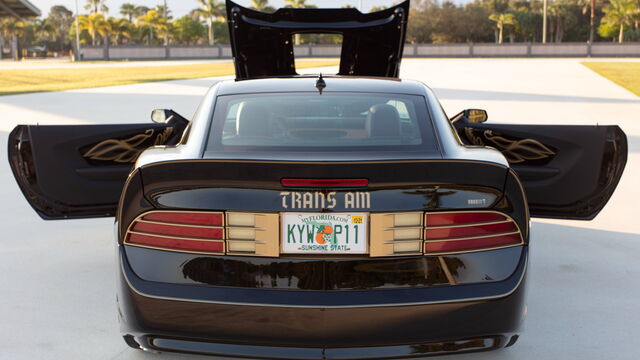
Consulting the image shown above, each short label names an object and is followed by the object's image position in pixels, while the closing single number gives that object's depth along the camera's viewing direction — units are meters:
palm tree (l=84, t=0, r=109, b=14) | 136.50
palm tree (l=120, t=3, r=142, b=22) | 149.50
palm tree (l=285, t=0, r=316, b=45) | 102.31
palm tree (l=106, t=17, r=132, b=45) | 107.75
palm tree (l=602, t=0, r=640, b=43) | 90.31
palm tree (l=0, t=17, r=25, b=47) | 131.74
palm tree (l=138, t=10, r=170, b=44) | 109.88
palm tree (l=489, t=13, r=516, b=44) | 104.94
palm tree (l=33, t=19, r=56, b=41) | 149.14
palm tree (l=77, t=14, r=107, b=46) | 104.88
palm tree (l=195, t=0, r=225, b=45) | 115.44
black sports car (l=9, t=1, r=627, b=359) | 2.81
